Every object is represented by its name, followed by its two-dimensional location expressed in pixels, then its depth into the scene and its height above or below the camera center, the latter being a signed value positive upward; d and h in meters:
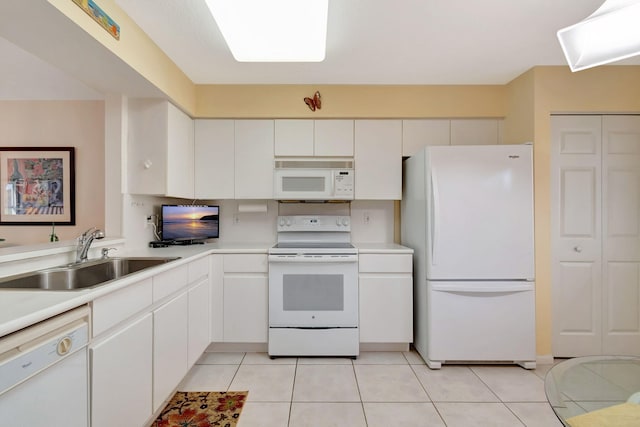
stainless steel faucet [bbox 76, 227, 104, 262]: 1.81 -0.17
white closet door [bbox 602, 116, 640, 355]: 2.51 -0.21
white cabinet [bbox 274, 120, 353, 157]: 2.97 +0.74
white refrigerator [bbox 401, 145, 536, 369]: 2.40 -0.30
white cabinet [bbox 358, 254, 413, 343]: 2.68 -0.72
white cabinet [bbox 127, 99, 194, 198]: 2.47 +0.53
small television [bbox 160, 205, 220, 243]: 2.79 -0.07
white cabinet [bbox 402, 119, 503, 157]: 3.00 +0.80
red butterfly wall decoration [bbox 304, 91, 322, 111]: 2.89 +1.05
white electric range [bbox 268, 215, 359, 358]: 2.61 -0.73
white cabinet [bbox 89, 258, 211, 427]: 1.29 -0.67
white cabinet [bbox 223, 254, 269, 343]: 2.67 -0.74
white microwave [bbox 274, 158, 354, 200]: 2.91 +0.32
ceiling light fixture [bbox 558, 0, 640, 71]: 1.25 +0.76
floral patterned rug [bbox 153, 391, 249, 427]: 1.82 -1.20
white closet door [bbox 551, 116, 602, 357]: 2.54 -0.15
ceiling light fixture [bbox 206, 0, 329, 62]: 1.42 +0.94
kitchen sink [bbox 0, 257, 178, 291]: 1.48 -0.32
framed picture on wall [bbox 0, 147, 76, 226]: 3.02 +0.28
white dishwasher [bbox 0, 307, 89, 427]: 0.90 -0.51
